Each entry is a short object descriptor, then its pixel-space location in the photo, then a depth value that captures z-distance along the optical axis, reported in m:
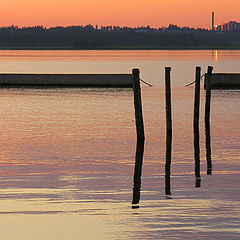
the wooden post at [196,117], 28.25
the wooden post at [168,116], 27.62
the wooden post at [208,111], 30.20
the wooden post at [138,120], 26.01
